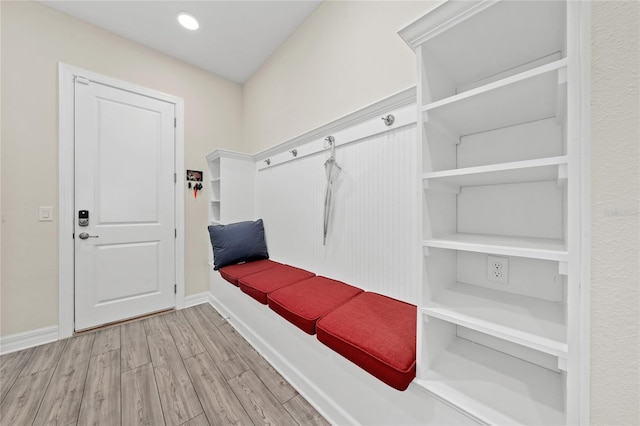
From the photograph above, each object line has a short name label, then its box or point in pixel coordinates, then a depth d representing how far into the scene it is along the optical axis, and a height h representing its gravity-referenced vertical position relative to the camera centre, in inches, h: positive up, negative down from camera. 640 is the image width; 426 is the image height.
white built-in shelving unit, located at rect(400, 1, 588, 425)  25.5 +1.1
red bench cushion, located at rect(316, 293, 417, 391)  35.1 -21.9
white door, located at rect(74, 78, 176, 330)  85.4 +3.3
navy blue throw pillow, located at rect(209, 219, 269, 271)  90.4 -12.5
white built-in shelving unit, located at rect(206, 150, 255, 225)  103.3 +12.1
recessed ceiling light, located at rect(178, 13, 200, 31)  83.6 +70.9
